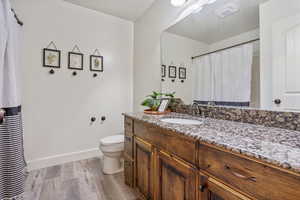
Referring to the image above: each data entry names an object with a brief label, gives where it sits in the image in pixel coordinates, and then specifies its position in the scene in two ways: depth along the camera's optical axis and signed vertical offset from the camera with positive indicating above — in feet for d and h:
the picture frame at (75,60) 7.60 +2.02
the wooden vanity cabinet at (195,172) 1.72 -1.14
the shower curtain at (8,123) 4.23 -0.70
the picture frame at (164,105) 5.85 -0.19
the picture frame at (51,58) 7.02 +1.99
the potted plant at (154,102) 6.00 -0.08
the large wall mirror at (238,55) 3.12 +1.26
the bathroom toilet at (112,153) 6.31 -2.28
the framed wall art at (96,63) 8.19 +2.02
